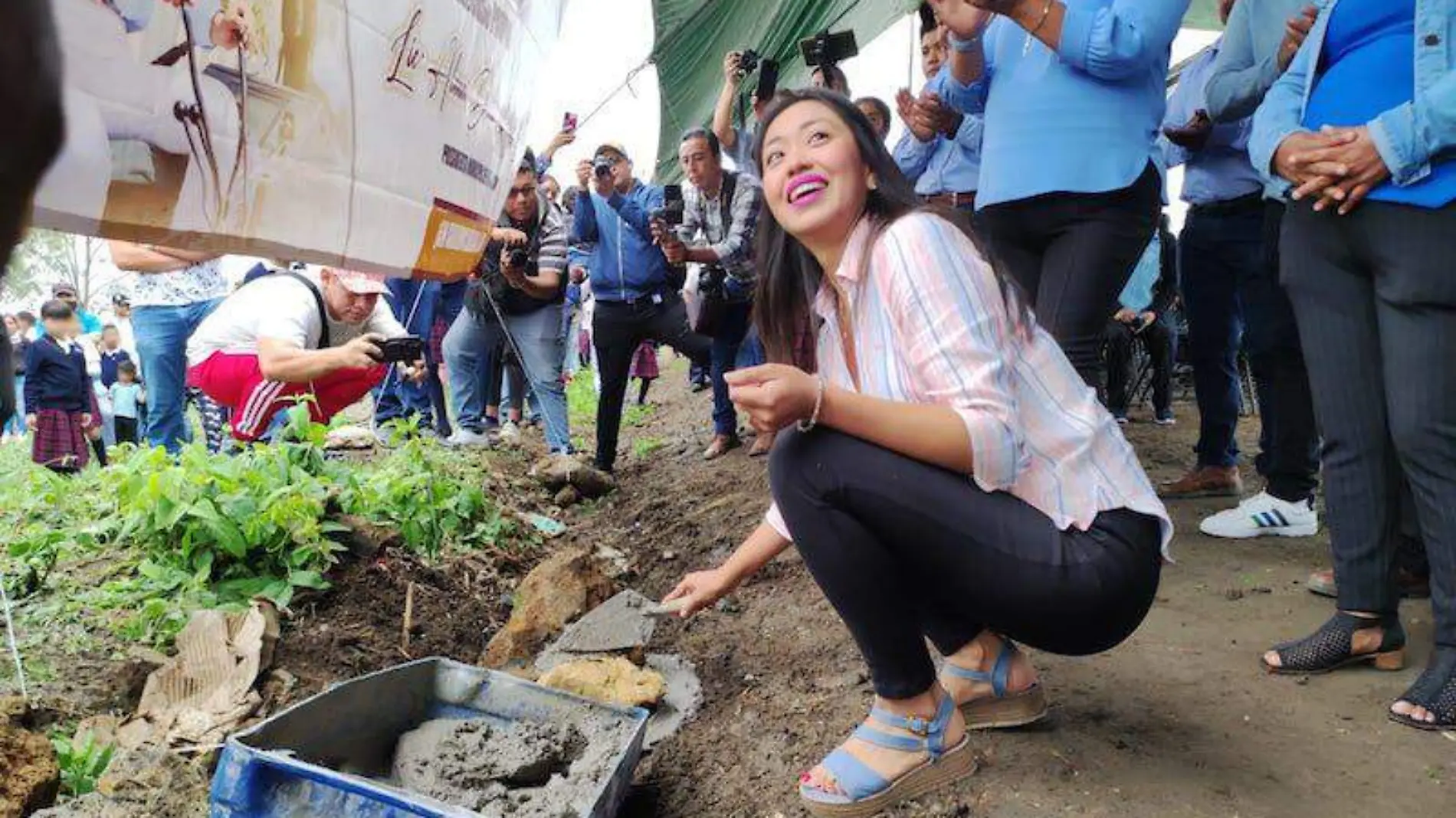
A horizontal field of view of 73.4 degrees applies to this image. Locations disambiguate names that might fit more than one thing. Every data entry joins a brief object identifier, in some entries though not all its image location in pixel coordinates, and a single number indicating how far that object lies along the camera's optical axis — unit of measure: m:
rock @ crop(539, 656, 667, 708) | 2.37
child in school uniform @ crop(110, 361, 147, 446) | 9.09
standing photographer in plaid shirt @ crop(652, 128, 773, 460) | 5.04
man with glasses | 5.44
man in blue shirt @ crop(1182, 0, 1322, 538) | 2.73
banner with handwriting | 1.12
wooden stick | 3.12
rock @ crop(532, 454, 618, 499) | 5.26
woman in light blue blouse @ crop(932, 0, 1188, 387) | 2.46
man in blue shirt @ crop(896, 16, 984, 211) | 3.53
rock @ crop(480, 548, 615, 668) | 2.97
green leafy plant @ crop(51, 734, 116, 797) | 2.09
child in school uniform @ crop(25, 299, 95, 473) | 6.99
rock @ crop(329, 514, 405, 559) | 3.46
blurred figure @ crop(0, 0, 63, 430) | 0.43
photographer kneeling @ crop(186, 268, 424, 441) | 3.72
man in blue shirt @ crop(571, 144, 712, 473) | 5.34
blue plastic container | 1.66
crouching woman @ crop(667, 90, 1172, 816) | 1.55
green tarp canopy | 5.08
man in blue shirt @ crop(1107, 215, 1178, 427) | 6.25
